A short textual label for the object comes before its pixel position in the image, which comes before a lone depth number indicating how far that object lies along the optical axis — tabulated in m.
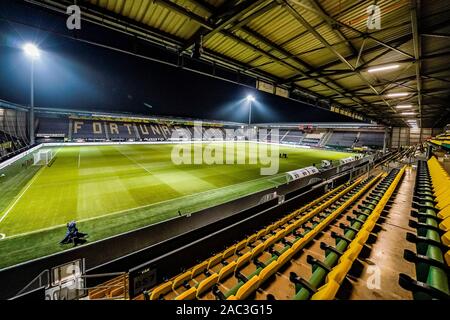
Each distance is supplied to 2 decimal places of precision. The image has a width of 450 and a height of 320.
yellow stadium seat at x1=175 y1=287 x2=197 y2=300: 2.69
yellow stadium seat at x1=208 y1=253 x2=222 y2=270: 3.89
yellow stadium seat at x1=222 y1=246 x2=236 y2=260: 4.12
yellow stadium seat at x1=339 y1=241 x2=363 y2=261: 2.48
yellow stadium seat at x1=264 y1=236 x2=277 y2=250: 4.07
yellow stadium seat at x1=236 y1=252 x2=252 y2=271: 3.51
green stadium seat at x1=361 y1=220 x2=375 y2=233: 3.36
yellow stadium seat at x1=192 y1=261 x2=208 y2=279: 3.63
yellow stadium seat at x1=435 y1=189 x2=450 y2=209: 3.88
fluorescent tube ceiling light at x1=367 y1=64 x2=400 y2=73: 6.74
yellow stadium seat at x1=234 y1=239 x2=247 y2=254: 4.32
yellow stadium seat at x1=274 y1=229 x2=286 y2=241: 4.34
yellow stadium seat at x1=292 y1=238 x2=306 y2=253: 3.38
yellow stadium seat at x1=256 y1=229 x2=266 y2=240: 4.88
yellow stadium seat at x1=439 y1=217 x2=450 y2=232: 2.91
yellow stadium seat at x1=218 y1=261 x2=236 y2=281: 3.21
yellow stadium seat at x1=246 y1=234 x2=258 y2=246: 4.63
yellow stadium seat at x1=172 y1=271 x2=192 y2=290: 3.32
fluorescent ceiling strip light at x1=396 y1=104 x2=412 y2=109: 13.83
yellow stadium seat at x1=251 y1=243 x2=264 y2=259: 3.82
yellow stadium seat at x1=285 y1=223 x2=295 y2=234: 4.59
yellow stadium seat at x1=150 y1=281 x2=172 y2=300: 3.05
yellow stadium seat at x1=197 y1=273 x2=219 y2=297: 2.88
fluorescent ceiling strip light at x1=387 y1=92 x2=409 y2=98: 10.58
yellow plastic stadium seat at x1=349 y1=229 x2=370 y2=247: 2.92
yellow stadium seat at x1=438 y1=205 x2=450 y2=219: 3.38
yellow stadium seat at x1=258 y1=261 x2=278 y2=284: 2.71
